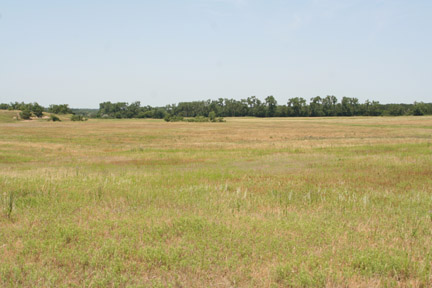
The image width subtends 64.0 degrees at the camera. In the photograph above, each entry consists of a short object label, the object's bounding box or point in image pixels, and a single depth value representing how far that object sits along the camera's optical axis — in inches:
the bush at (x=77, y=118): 4954.5
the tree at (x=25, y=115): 4466.0
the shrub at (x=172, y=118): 5280.5
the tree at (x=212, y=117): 5132.9
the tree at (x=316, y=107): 6909.5
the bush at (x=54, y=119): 4611.2
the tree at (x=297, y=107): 7047.2
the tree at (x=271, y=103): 7234.3
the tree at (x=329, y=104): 7027.6
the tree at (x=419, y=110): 6266.7
